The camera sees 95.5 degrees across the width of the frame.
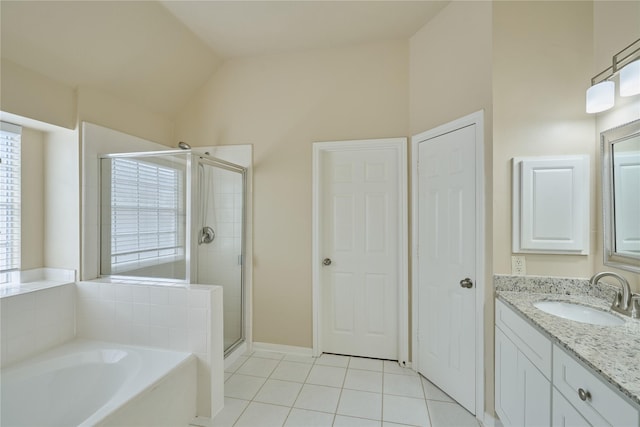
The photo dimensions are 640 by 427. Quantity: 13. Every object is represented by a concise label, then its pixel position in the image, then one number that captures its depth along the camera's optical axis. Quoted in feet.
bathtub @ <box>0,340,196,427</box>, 5.17
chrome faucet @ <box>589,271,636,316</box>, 4.67
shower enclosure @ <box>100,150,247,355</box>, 7.23
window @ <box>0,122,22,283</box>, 6.63
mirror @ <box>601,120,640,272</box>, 4.89
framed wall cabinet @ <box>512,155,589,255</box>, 5.73
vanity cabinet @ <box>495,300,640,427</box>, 3.06
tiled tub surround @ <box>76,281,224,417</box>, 6.36
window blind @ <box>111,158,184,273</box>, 7.53
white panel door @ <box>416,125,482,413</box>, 6.67
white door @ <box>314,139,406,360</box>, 8.90
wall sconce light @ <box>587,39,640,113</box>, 4.56
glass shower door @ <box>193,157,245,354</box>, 7.68
